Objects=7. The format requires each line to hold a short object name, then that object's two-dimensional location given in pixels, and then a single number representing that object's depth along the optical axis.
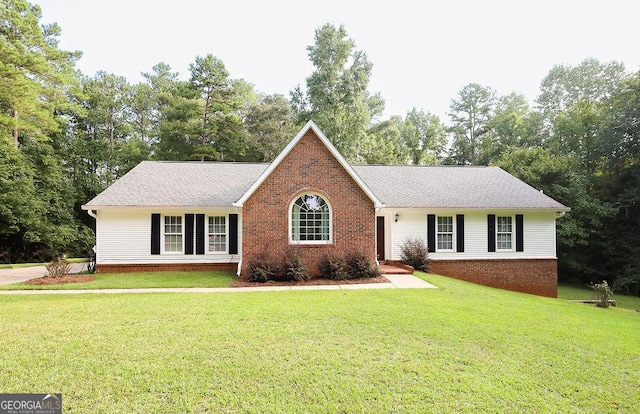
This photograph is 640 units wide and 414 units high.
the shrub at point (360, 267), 11.88
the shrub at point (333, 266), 11.74
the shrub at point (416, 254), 14.10
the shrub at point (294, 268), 11.50
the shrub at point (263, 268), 11.43
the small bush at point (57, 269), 12.08
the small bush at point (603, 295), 12.29
